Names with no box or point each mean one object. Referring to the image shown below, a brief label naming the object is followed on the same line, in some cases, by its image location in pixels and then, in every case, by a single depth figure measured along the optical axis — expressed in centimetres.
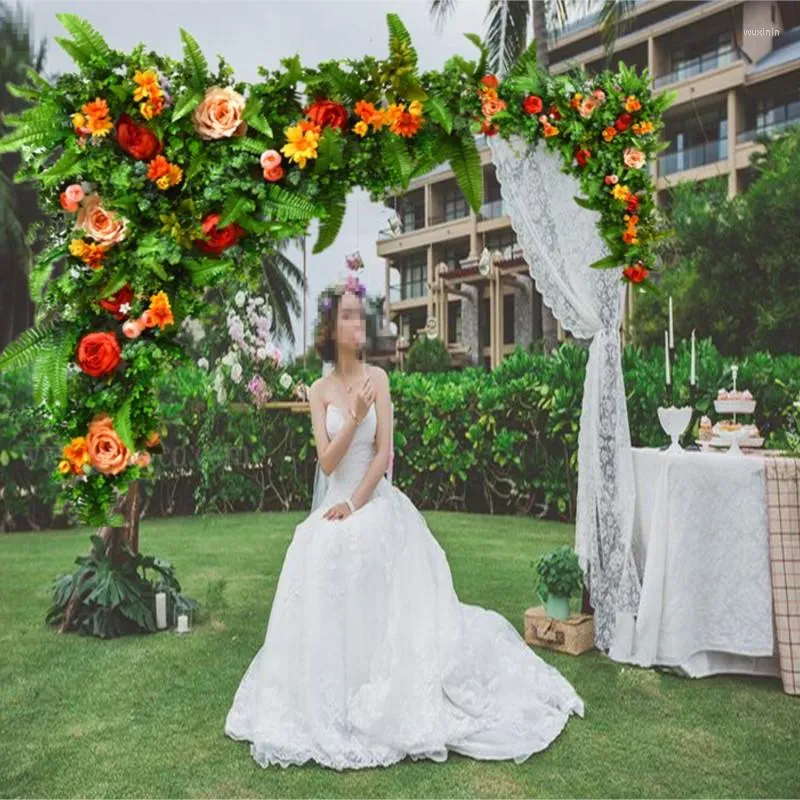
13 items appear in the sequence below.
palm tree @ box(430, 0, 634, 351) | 1112
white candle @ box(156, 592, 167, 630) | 502
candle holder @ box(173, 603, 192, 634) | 496
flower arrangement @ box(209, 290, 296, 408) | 694
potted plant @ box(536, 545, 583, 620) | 452
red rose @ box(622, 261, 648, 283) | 395
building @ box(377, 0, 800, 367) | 1886
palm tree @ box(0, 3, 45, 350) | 1764
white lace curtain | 439
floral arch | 267
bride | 322
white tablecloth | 411
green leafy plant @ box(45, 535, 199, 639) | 493
